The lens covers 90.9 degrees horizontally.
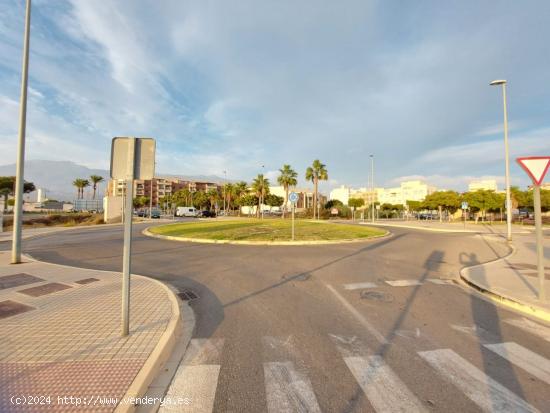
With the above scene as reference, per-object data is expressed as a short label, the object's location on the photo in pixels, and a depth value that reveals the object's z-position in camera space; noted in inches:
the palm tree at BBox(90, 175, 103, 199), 3533.5
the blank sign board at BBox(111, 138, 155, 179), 153.7
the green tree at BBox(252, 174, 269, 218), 2642.7
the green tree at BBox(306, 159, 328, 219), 2117.4
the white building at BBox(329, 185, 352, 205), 6141.7
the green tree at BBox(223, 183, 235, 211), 3233.3
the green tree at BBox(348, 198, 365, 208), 3288.6
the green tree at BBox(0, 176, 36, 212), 2370.8
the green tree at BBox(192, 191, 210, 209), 3634.4
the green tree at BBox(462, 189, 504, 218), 1987.0
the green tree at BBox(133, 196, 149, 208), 3867.9
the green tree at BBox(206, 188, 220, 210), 3483.3
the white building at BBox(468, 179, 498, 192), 5361.7
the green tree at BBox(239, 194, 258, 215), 3107.8
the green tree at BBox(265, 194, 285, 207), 3475.4
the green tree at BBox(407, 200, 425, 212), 3023.6
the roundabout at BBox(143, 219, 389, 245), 626.2
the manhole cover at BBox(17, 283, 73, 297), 235.1
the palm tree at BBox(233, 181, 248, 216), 3110.2
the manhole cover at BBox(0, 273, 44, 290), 259.9
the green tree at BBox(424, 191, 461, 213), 2172.7
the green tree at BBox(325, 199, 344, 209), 2705.5
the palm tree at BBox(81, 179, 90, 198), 3714.8
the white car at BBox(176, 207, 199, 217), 2576.3
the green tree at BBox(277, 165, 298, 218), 2358.1
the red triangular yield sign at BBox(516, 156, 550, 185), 230.5
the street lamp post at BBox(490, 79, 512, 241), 672.4
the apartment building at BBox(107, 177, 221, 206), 5157.5
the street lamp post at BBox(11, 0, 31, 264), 356.8
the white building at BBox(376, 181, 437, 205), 6274.6
